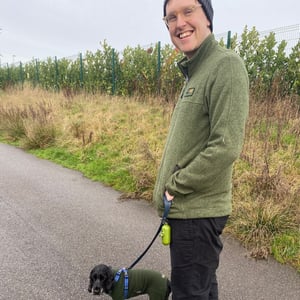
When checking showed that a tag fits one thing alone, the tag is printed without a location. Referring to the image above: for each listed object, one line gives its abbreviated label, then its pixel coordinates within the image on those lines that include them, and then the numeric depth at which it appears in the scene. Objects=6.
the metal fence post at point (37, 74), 19.33
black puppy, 2.20
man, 1.29
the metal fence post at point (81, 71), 14.93
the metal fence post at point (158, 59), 10.72
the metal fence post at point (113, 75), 13.16
